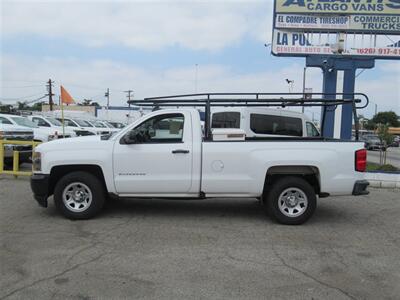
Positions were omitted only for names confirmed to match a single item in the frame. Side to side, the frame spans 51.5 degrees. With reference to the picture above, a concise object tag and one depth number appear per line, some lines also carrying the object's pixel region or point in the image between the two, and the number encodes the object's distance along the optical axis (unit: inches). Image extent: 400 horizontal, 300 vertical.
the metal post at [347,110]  586.6
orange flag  538.7
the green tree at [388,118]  4326.3
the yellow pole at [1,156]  444.5
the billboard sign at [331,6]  570.6
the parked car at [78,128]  825.4
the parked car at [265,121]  496.1
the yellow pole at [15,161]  435.8
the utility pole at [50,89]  2873.5
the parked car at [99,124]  1144.1
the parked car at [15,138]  484.1
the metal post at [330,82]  588.8
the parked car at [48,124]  757.3
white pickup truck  266.2
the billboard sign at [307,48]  574.2
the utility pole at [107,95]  3331.7
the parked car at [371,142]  1561.4
